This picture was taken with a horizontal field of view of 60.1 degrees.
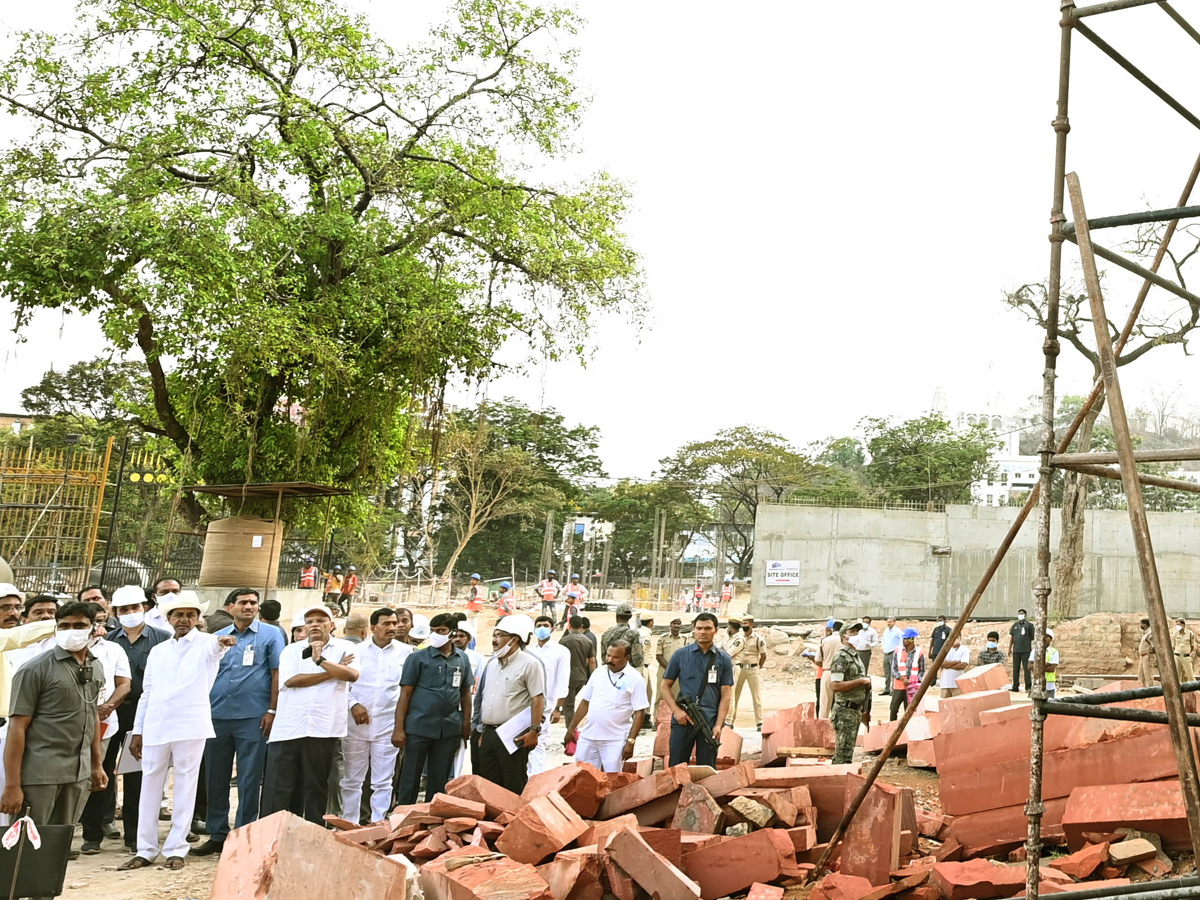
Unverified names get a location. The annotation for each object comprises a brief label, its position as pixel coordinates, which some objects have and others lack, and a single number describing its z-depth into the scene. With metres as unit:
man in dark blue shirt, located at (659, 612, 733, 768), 7.99
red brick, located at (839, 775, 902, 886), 5.36
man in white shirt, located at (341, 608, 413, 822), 7.58
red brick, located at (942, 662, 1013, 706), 11.23
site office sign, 30.14
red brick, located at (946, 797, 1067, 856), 5.82
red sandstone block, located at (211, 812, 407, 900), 3.85
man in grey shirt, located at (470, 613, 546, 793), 7.45
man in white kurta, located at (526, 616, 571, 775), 9.07
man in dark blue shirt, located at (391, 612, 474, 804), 7.27
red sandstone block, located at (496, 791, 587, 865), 5.41
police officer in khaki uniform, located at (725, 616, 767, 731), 15.07
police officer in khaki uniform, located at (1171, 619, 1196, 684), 14.40
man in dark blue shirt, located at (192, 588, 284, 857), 6.92
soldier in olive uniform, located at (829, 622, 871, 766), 9.65
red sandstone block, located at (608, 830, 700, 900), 4.93
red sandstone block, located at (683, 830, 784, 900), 5.38
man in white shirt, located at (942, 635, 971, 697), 14.29
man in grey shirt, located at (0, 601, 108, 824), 5.28
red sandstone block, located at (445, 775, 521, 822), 6.07
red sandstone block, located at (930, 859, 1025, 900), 4.93
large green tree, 14.68
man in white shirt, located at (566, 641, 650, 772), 8.09
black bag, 4.32
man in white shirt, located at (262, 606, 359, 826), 6.54
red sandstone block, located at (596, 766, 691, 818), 6.21
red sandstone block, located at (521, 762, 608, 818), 6.20
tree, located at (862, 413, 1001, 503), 48.66
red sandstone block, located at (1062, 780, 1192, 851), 5.28
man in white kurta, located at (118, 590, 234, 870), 6.43
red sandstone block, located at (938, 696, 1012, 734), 7.98
